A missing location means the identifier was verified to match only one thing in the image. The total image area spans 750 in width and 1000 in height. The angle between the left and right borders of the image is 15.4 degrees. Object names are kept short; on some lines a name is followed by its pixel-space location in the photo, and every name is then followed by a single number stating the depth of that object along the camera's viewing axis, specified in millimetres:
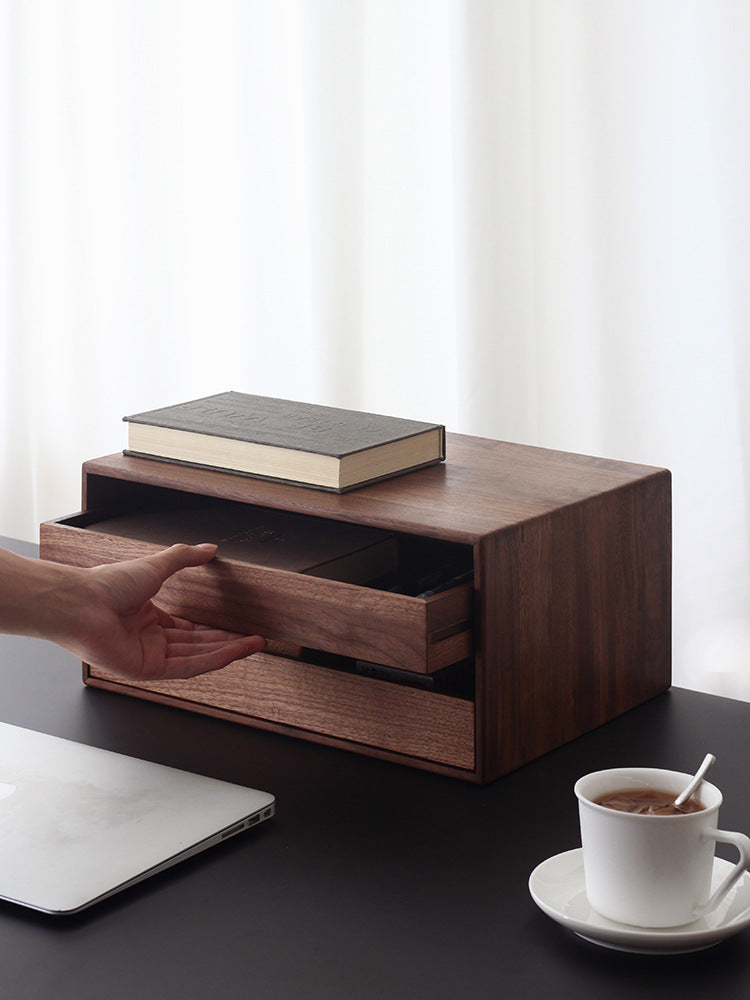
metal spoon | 1670
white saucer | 1639
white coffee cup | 1629
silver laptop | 1727
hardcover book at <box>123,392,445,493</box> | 1963
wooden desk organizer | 1863
